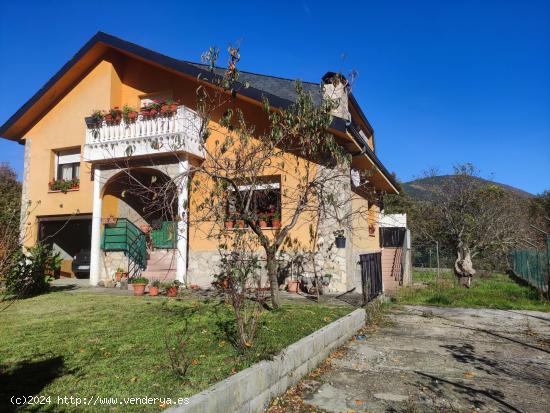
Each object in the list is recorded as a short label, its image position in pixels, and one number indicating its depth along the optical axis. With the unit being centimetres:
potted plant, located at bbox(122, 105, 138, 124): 1277
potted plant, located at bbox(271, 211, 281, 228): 1124
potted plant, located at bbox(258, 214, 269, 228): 1033
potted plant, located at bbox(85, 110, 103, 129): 1320
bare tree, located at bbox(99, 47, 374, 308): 759
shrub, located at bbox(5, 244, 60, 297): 1015
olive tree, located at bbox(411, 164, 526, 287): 1945
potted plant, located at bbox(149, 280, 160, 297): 1063
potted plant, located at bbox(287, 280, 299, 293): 1117
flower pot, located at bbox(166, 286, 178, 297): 1043
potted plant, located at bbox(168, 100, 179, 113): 1230
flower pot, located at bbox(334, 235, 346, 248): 1122
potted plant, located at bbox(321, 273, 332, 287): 1098
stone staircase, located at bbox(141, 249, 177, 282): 1309
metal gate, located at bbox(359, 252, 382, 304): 880
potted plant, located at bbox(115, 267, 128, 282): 1274
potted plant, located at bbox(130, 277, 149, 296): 1075
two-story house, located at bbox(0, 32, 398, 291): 1233
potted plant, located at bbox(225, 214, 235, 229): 875
